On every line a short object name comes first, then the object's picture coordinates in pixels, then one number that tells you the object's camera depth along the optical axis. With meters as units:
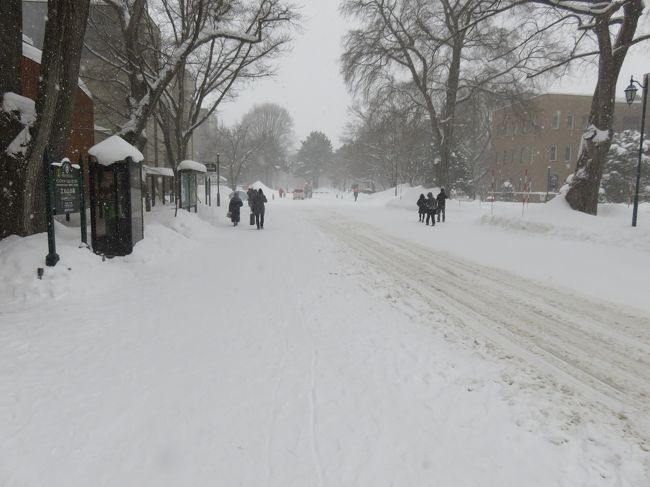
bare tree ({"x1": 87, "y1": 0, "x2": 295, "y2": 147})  12.48
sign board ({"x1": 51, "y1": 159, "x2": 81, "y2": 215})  7.54
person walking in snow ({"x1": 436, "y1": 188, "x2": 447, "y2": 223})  21.41
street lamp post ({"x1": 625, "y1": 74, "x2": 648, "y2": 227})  13.38
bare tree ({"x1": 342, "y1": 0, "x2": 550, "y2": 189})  24.38
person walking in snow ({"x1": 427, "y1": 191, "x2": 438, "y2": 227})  19.59
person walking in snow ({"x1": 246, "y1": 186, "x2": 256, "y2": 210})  18.85
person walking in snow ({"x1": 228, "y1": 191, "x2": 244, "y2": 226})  19.42
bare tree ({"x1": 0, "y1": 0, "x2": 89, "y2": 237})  7.26
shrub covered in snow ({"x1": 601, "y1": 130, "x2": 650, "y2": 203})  30.53
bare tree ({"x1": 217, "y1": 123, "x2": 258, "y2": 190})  47.28
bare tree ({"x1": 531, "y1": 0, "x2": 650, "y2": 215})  14.66
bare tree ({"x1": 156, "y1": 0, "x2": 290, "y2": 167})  19.20
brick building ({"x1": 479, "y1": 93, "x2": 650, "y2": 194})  49.81
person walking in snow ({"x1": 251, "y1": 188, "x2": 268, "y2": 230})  17.97
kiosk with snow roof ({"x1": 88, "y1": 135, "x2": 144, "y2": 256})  9.39
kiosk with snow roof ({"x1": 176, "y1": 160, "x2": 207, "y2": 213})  19.22
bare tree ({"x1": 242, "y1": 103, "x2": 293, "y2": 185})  86.38
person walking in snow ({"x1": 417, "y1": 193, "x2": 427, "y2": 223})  20.70
